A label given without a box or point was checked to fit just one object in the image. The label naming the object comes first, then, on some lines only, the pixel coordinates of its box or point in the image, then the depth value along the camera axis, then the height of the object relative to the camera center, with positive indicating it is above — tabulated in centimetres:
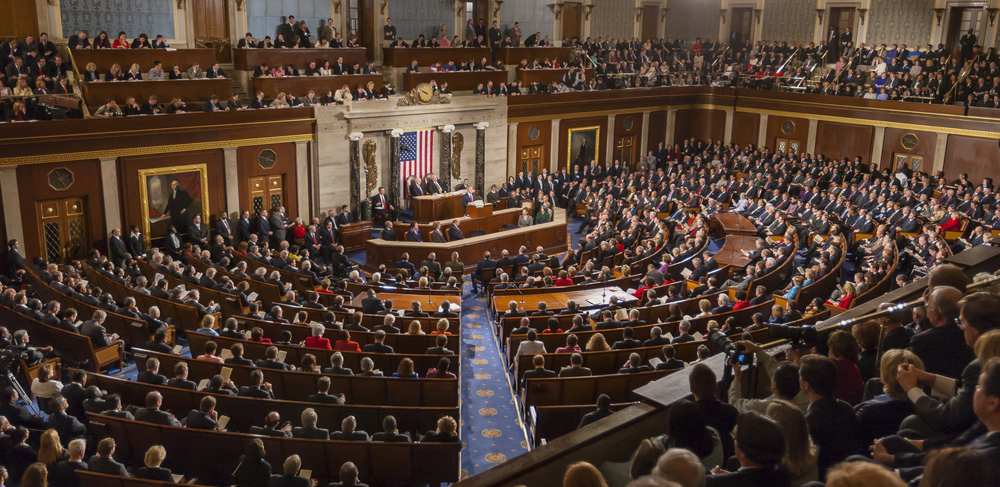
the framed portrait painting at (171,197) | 1734 -317
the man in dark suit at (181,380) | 848 -357
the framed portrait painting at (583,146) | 2648 -274
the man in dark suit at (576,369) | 889 -350
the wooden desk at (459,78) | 2283 -41
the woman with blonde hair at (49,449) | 671 -343
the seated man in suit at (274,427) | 738 -355
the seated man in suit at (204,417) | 763 -355
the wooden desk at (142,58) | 1764 +2
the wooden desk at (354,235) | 1966 -443
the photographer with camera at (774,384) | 421 -182
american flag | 2186 -261
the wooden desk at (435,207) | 1978 -370
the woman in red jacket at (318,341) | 995 -363
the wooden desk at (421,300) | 1304 -410
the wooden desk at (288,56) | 2030 +15
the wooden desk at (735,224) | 1995 -406
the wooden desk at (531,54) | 2586 +45
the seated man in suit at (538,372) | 902 -359
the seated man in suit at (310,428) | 727 -349
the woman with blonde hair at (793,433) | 350 -166
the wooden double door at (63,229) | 1592 -361
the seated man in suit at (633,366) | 896 -349
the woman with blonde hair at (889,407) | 428 -187
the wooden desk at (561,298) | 1306 -405
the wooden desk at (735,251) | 1686 -417
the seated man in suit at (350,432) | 730 -353
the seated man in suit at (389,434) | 735 -356
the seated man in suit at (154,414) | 770 -356
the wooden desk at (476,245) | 1745 -428
